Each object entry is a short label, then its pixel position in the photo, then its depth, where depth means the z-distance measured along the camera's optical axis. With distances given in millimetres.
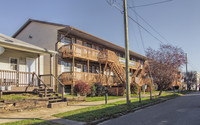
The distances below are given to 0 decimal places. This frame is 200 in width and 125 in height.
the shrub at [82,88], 17344
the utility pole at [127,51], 11819
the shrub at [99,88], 19531
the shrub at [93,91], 18672
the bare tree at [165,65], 21000
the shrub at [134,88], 22625
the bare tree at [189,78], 41906
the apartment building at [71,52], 18625
